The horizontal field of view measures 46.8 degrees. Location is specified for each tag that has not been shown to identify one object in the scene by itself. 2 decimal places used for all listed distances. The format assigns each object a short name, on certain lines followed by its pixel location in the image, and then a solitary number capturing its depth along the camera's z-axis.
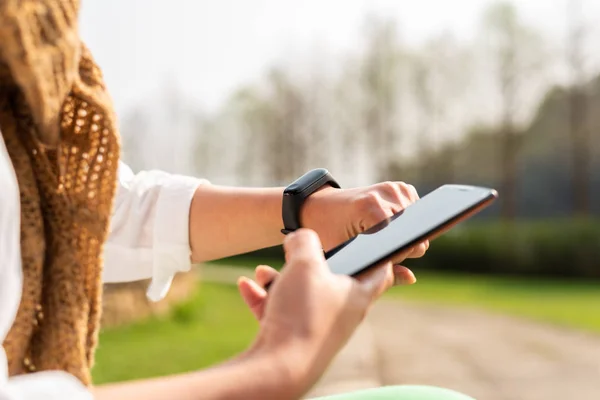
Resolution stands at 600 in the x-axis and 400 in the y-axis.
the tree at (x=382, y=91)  20.78
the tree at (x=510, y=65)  17.53
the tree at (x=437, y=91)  19.77
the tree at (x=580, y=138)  16.80
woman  0.71
